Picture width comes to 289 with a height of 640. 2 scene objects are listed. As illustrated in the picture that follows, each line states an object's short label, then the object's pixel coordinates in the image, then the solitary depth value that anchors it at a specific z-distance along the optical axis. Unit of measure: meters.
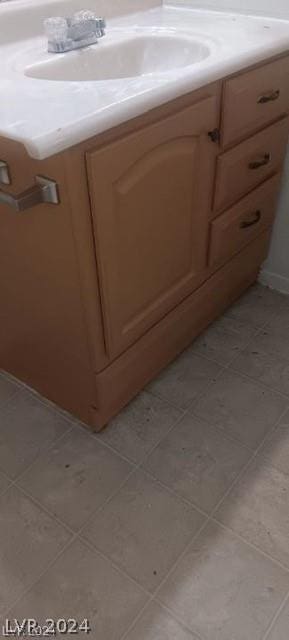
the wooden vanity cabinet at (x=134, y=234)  0.81
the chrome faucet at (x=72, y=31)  1.06
